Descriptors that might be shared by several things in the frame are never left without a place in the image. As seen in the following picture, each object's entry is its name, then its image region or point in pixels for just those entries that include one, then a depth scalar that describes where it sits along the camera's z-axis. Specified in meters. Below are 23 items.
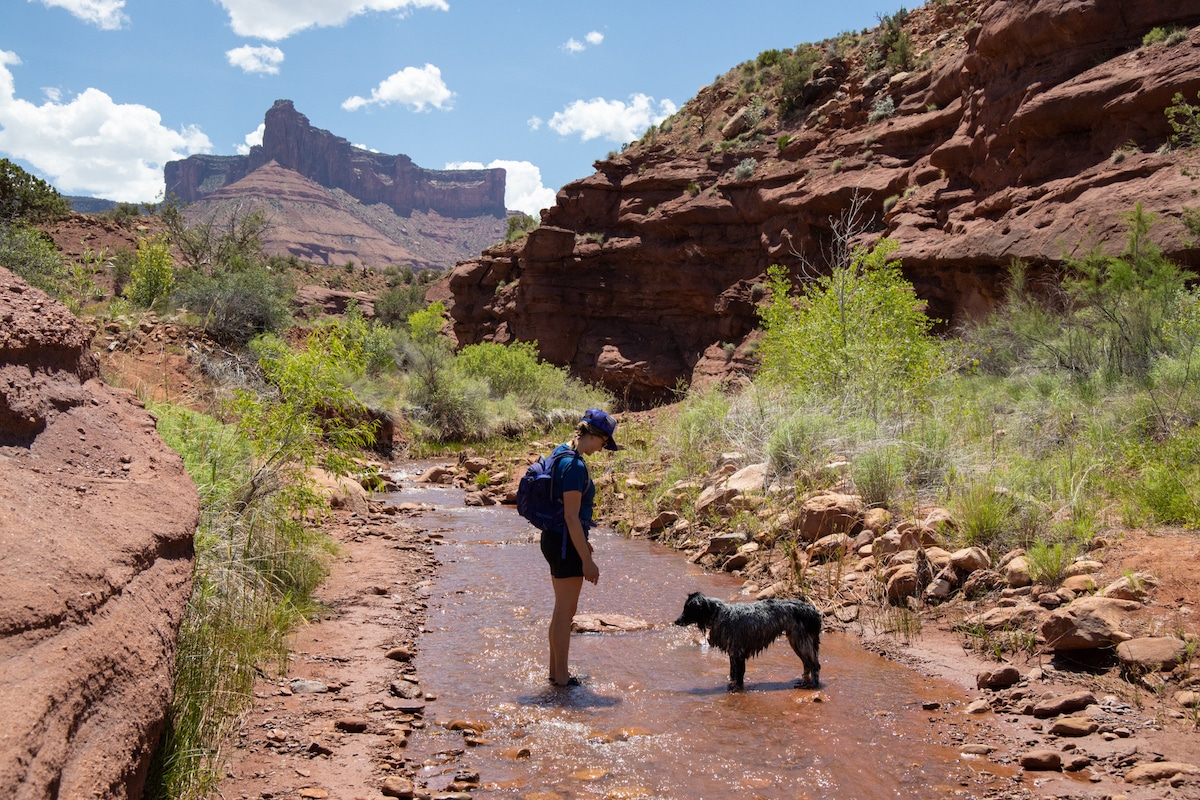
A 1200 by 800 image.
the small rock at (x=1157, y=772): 3.63
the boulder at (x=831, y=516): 8.05
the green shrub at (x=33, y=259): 12.86
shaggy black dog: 5.16
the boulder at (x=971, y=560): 6.45
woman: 5.11
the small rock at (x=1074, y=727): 4.19
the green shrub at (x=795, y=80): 32.72
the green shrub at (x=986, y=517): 6.73
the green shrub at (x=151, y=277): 19.50
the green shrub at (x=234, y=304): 18.24
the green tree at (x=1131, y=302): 11.96
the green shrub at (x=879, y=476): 8.31
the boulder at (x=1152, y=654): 4.62
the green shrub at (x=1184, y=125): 14.33
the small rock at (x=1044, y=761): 3.91
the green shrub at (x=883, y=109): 28.16
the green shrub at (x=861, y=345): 11.55
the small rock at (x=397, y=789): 3.62
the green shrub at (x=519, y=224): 43.16
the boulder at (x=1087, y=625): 4.93
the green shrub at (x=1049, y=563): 5.88
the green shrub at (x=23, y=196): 23.80
